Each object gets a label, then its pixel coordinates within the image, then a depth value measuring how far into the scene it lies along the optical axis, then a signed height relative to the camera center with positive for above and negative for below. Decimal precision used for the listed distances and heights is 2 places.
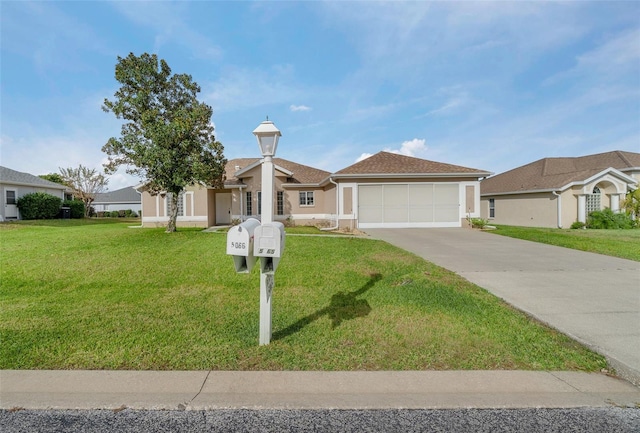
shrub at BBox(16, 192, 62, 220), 22.28 +0.90
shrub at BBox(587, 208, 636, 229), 17.56 -0.50
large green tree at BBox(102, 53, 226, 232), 12.23 +3.62
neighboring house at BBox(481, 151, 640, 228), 18.42 +1.51
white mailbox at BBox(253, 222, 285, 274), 3.24 -0.29
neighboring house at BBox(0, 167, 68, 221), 21.38 +2.34
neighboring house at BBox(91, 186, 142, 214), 42.84 +2.19
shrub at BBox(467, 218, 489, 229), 16.00 -0.54
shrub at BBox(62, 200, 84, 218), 25.88 +0.85
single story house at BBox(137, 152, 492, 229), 16.41 +1.03
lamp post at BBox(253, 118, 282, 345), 3.52 +0.28
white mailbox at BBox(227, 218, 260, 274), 3.18 -0.32
